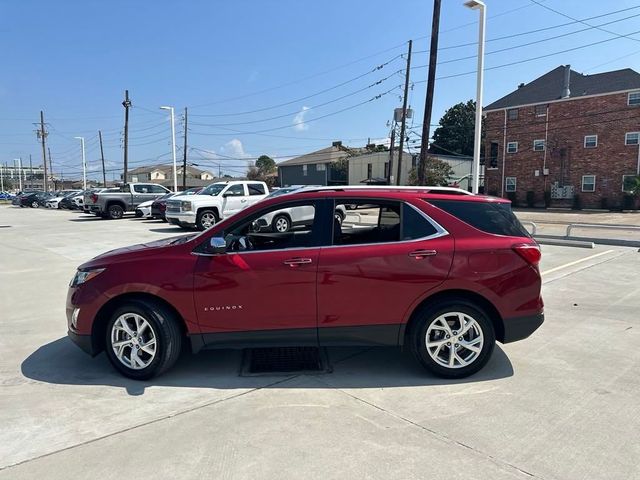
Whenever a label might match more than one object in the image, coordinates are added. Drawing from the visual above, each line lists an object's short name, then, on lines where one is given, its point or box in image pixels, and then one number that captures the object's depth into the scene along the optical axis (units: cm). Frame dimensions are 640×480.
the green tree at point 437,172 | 4069
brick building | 3425
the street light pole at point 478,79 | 1379
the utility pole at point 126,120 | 4406
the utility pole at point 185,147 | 4825
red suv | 399
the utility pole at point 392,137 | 3512
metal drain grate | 435
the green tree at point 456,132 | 6988
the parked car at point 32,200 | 4450
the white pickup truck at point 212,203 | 1677
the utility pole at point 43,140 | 6456
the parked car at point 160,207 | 1933
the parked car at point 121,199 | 2330
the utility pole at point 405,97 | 2863
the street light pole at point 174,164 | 3319
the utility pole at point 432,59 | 1717
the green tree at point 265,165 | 9731
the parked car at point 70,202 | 3551
